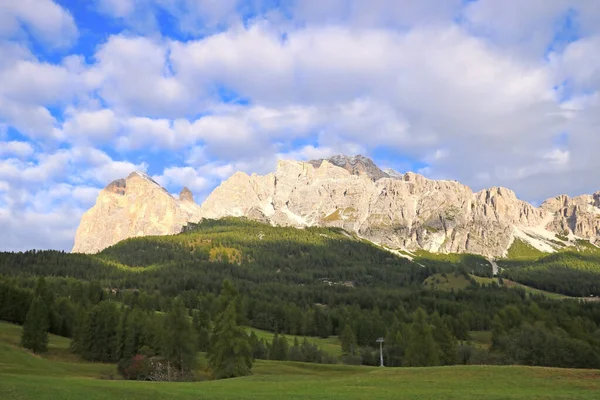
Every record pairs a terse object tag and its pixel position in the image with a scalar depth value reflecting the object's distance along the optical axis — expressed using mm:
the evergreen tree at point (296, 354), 114250
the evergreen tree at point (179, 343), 82000
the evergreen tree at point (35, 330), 87562
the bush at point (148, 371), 74312
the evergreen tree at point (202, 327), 111812
